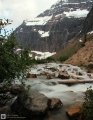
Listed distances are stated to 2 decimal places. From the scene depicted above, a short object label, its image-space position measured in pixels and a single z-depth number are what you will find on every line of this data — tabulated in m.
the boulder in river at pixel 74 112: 5.62
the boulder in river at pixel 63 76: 11.64
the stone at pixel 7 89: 7.99
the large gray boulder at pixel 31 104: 5.62
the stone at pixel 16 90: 7.83
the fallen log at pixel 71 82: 10.05
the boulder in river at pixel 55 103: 6.41
